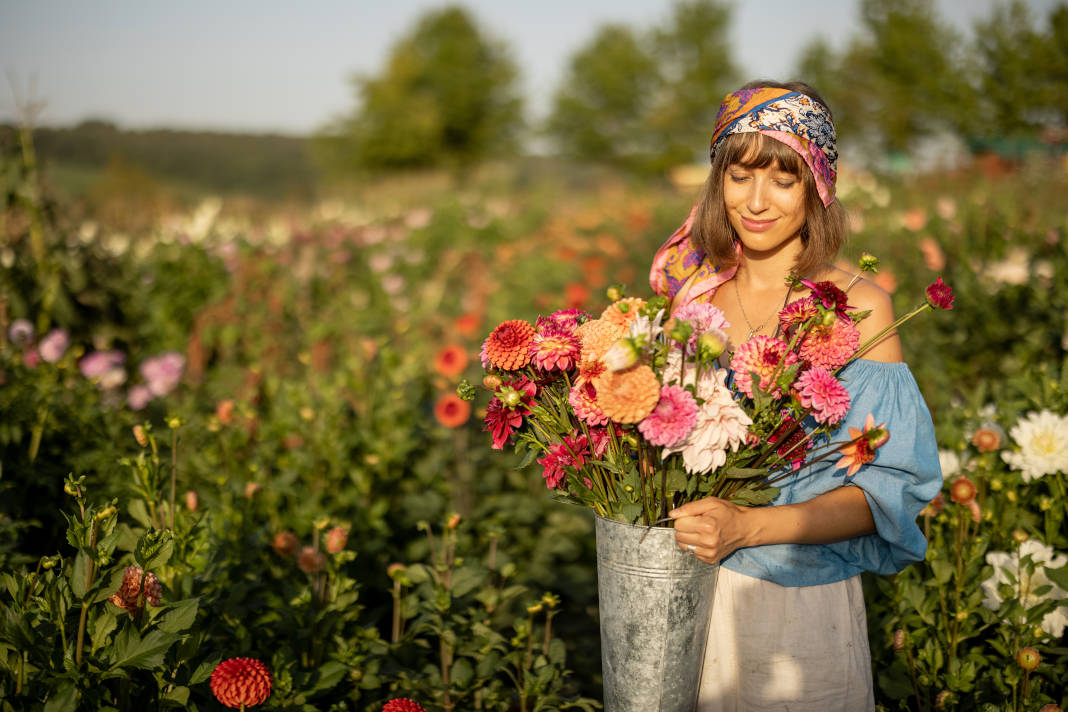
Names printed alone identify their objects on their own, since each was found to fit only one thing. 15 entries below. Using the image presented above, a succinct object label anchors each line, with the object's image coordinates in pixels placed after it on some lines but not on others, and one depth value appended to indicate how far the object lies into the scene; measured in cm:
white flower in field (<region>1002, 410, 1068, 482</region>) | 197
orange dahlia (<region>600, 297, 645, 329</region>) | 111
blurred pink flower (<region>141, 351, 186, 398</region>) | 311
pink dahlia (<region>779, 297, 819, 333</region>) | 114
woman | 126
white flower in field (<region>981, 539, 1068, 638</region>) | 177
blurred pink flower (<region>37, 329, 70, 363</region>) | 270
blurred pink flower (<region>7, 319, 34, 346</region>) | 266
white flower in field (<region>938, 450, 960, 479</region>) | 214
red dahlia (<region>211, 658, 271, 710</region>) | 118
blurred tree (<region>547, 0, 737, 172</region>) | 4519
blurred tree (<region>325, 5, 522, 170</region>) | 3356
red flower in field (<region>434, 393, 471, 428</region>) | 259
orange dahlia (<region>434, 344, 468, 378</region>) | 288
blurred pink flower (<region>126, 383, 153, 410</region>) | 302
